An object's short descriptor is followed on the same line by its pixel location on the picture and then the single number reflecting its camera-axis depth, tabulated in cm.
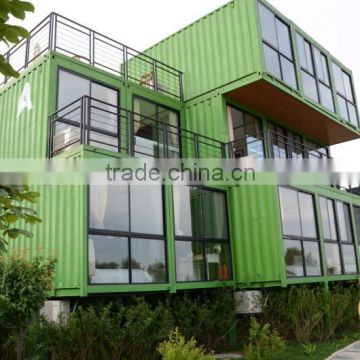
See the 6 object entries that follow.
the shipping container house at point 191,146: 909
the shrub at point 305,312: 1098
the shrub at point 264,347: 805
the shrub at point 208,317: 973
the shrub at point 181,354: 634
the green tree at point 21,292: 740
